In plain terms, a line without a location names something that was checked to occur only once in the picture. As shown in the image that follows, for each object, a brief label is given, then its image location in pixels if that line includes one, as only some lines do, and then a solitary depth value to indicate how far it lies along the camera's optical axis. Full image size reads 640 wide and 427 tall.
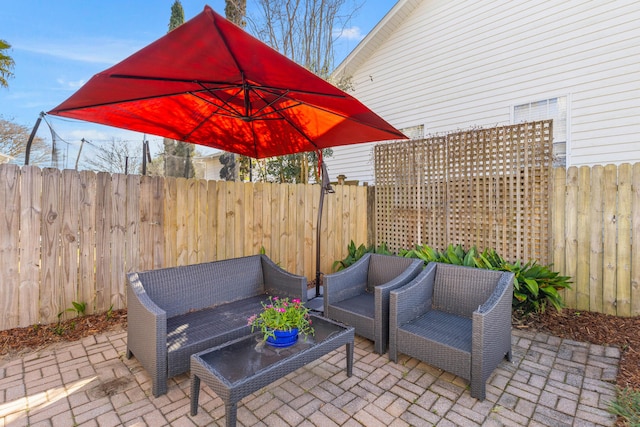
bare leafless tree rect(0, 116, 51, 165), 13.59
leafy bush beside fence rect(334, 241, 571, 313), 3.71
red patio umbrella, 1.90
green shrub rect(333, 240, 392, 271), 5.54
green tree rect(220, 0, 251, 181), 7.68
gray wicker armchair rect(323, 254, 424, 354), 2.96
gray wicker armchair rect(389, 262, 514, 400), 2.35
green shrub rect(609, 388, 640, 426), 2.07
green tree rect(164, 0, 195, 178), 7.80
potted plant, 2.23
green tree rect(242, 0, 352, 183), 7.44
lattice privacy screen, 4.12
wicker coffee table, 1.81
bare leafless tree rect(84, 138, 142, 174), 6.71
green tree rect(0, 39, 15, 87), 12.80
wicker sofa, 2.33
